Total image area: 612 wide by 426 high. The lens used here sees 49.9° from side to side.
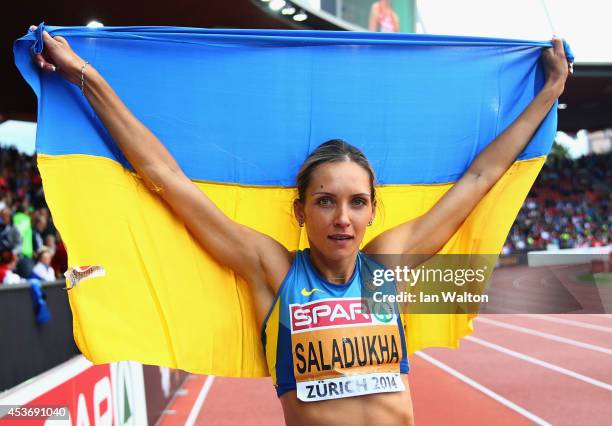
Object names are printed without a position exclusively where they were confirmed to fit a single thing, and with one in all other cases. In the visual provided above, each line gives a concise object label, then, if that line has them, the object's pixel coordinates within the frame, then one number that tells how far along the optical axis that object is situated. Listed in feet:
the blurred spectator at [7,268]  25.25
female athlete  7.59
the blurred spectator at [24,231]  31.19
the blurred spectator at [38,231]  34.27
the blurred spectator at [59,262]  33.09
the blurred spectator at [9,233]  28.53
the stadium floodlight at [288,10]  47.09
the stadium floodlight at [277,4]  44.55
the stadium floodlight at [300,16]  48.78
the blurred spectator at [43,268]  29.45
